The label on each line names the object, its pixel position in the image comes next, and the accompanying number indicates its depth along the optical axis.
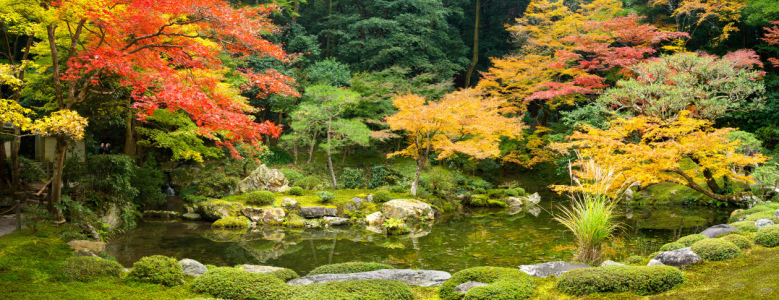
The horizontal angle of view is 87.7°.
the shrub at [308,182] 14.26
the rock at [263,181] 13.58
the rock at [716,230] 6.73
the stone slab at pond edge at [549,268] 4.71
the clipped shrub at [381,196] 12.88
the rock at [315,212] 11.95
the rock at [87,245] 5.66
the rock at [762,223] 6.76
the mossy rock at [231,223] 10.83
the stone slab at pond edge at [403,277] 4.78
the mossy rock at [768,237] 5.08
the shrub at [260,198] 11.86
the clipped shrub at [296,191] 13.14
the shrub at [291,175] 14.92
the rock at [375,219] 11.84
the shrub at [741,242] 4.94
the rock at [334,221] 11.72
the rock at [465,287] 4.14
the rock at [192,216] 11.65
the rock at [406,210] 12.05
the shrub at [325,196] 12.58
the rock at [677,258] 4.44
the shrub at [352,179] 14.88
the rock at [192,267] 5.07
